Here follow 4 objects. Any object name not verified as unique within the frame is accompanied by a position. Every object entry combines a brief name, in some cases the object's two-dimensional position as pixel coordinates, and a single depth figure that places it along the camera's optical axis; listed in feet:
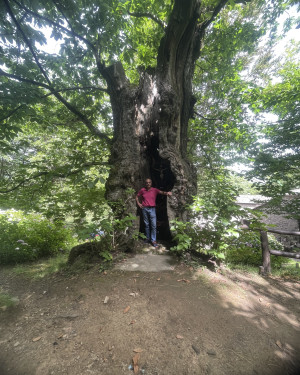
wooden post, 12.78
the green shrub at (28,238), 14.42
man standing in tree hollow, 14.93
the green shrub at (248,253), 12.78
